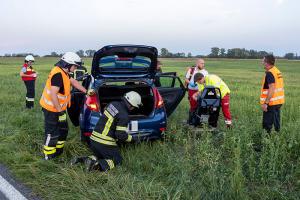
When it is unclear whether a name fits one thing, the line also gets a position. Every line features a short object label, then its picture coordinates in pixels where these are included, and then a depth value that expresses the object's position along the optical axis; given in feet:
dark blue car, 18.50
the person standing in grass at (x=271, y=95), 19.63
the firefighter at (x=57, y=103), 17.04
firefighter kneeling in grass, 15.81
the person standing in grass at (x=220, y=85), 23.08
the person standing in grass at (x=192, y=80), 26.37
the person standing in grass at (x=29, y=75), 33.19
